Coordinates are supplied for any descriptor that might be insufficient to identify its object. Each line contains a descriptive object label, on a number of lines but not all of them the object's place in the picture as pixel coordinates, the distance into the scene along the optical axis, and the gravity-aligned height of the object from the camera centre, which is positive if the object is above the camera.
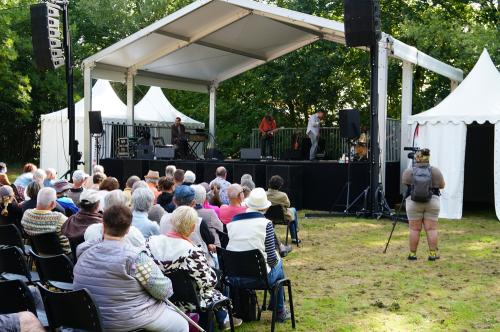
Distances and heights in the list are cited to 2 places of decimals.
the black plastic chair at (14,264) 4.24 -0.81
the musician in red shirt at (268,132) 16.97 +0.43
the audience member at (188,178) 7.59 -0.37
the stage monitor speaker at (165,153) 14.84 -0.14
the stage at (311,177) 12.39 -0.59
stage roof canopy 13.41 +2.57
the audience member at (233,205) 5.87 -0.55
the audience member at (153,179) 7.75 -0.40
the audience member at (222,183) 7.95 -0.48
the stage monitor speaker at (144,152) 15.42 -0.12
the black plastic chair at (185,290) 3.82 -0.87
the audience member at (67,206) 6.28 -0.59
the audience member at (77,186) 7.27 -0.47
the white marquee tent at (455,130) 11.40 +0.34
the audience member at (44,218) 5.27 -0.60
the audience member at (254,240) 4.67 -0.69
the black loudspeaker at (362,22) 10.58 +2.14
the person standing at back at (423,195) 7.05 -0.53
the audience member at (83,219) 4.97 -0.58
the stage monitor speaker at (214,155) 15.71 -0.19
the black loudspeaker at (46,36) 11.44 +2.04
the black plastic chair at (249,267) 4.42 -0.86
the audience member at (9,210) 6.30 -0.64
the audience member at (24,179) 8.27 -0.46
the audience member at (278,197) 7.77 -0.61
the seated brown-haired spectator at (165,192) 6.40 -0.47
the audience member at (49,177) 8.54 -0.43
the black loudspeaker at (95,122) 14.22 +0.57
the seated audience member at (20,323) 2.67 -0.79
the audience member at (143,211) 4.90 -0.51
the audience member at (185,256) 3.90 -0.68
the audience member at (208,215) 5.33 -0.58
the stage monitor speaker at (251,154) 14.05 -0.14
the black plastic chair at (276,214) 7.72 -0.82
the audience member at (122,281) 3.18 -0.68
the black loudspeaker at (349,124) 11.40 +0.44
